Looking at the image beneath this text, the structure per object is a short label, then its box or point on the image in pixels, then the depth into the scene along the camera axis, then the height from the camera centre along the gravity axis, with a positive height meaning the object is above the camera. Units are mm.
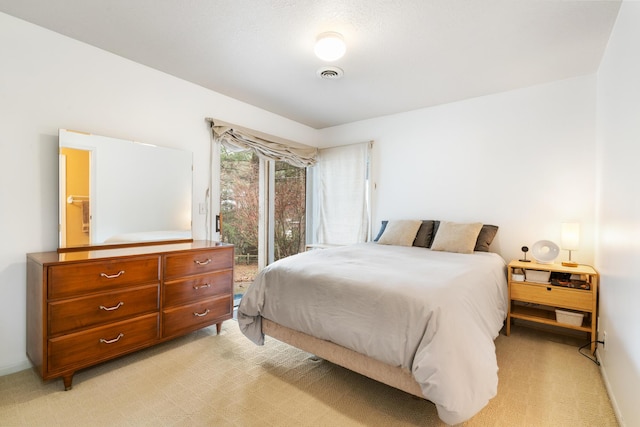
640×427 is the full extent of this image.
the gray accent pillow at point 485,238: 3012 -259
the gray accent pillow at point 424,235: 3305 -263
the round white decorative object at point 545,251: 2721 -355
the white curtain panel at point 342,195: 4156 +246
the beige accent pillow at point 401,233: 3350 -242
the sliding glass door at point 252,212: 3846 -26
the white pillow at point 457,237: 2933 -256
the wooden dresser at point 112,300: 1779 -643
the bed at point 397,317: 1396 -624
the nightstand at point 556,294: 2359 -682
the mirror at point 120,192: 2223 +148
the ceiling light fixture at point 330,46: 2090 +1190
